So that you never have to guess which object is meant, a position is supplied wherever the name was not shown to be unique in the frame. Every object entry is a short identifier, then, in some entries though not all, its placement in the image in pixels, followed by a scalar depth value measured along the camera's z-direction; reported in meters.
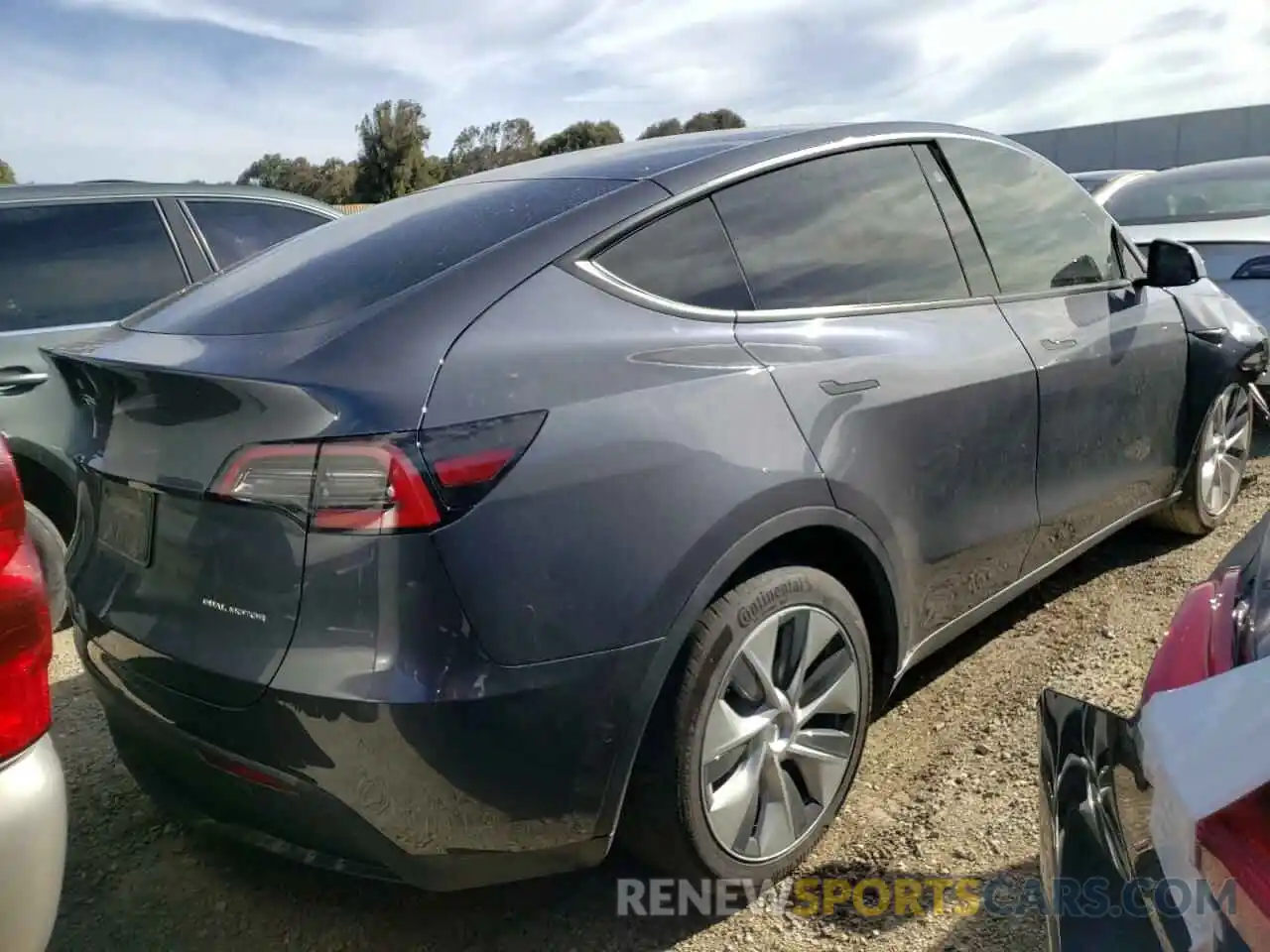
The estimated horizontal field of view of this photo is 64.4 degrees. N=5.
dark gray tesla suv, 1.74
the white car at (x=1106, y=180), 7.56
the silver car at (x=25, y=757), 1.49
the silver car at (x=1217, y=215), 5.35
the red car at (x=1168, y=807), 1.11
